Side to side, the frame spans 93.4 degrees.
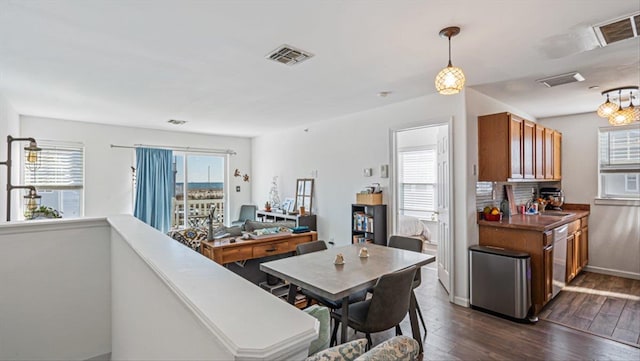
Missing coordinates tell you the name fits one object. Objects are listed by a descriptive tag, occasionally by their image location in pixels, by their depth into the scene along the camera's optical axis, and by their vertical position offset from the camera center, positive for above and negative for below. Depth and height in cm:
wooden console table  312 -72
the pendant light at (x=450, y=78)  210 +73
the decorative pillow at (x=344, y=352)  105 -62
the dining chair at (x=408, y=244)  286 -65
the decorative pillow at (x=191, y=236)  356 -64
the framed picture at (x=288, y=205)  613 -47
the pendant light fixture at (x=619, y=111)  340 +81
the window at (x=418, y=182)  570 +0
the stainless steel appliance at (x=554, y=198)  484 -26
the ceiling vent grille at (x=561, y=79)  307 +109
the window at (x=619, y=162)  441 +29
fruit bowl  354 -41
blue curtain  593 -8
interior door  362 -36
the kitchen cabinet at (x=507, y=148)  336 +40
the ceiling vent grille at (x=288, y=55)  248 +110
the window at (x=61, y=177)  504 +10
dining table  195 -66
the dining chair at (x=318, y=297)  243 -96
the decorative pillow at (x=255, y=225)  422 -62
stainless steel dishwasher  338 -90
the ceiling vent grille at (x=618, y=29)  200 +107
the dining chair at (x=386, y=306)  202 -86
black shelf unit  431 -61
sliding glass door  655 -12
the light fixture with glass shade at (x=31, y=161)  269 +8
